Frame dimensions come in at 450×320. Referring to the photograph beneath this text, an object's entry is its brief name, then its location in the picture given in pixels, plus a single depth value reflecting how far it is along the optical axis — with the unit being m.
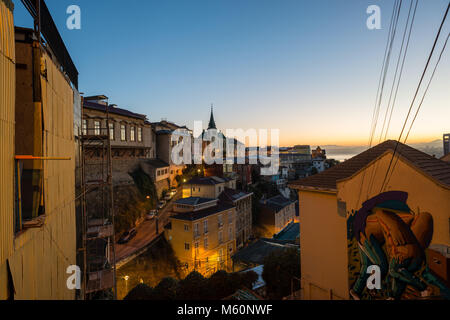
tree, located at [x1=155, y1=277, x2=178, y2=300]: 12.98
